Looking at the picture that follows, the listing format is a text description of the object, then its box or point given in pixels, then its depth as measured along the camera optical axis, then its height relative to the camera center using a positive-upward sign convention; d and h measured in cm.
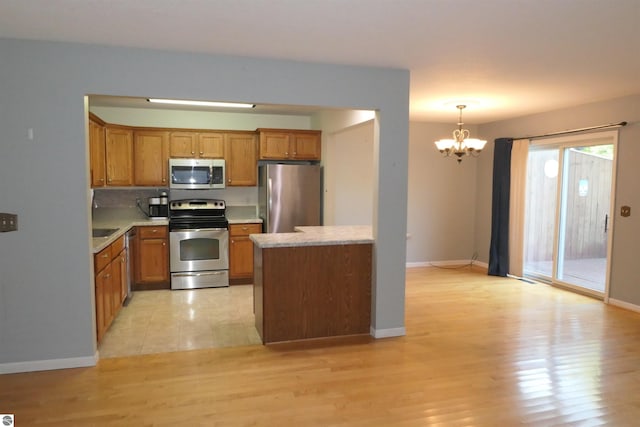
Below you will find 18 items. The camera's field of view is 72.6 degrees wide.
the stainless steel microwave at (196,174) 590 +23
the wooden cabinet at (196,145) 597 +63
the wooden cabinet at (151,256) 558 -85
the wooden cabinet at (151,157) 585 +44
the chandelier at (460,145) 508 +55
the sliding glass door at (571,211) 539 -25
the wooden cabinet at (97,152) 459 +42
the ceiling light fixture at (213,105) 563 +112
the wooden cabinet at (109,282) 361 -87
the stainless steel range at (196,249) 569 -78
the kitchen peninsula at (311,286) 379 -85
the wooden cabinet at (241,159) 619 +45
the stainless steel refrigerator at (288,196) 593 -7
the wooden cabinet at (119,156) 565 +44
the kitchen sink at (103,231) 472 -47
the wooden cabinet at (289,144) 613 +66
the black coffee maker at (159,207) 596 -24
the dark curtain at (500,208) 651 -25
